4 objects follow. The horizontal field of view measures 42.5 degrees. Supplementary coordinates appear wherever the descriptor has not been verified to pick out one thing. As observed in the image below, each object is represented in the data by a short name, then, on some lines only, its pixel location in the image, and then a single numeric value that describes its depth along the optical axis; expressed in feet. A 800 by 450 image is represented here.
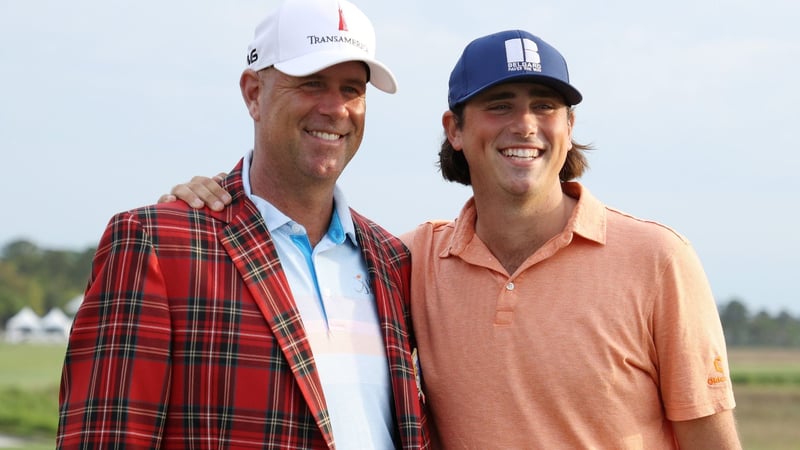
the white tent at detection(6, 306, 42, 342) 209.87
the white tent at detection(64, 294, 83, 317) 204.45
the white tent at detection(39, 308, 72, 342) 206.69
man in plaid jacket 11.08
